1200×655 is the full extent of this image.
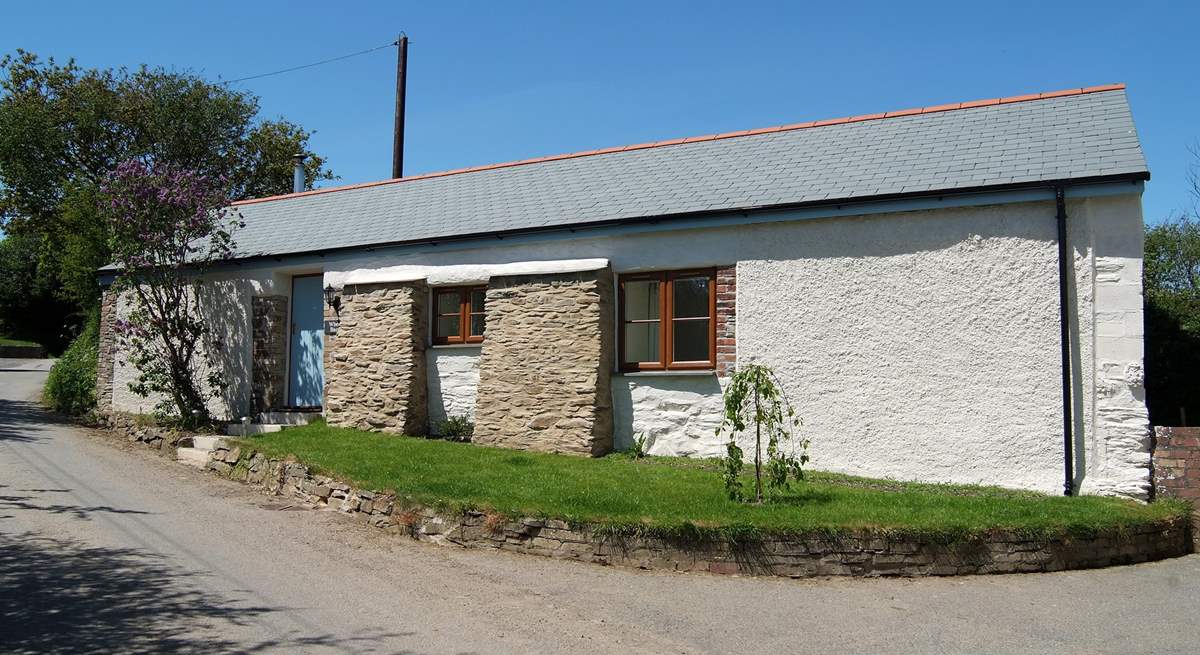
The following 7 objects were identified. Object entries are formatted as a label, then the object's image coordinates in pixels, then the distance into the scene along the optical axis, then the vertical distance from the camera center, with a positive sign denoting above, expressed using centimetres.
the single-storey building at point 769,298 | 952 +99
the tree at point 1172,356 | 1347 +41
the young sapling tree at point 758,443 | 855 -63
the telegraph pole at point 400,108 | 2444 +717
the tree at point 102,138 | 2455 +675
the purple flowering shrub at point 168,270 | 1390 +156
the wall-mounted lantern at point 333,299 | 1425 +111
